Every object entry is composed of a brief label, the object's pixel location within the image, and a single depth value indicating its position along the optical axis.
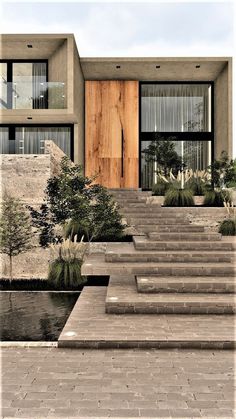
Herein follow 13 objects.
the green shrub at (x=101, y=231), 9.96
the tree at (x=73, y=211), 9.29
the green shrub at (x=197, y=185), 13.23
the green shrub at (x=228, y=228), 10.54
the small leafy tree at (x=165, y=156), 15.43
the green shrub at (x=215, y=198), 12.45
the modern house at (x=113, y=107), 14.27
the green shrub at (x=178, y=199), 12.02
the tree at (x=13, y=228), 9.16
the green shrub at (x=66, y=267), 8.24
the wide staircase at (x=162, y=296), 4.44
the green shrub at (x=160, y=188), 13.15
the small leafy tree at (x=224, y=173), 13.37
